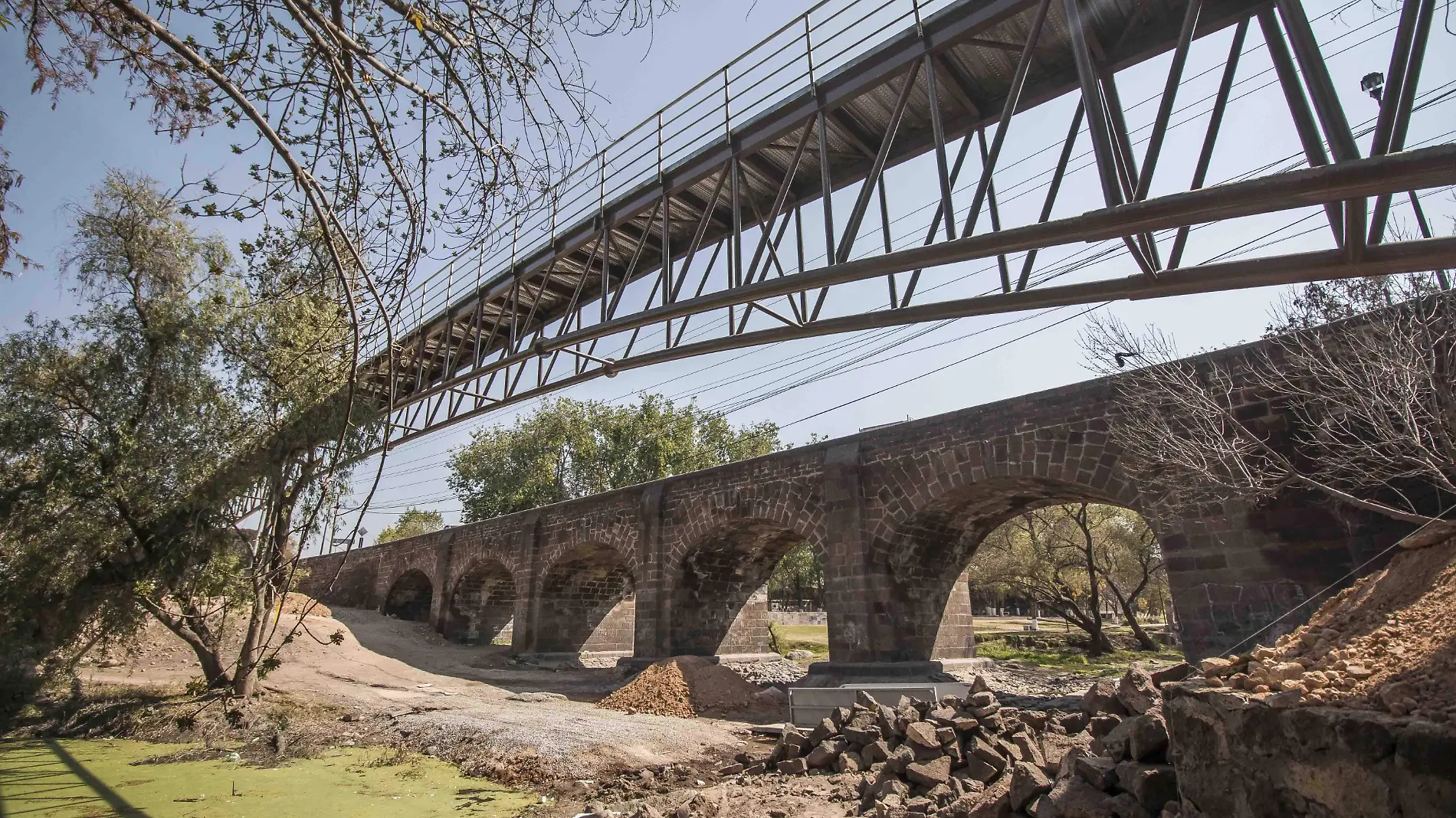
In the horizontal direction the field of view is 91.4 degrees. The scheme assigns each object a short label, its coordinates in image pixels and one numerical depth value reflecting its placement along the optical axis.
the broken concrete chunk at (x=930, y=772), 5.69
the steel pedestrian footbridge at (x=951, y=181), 3.15
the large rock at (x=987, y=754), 5.76
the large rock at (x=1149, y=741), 4.37
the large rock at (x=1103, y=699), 5.73
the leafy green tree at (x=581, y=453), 36.06
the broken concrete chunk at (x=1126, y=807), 4.04
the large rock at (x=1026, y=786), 4.72
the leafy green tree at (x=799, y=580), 37.81
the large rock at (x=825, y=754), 6.67
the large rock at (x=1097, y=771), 4.41
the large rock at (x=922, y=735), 6.12
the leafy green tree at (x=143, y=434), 8.60
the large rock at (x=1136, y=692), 5.48
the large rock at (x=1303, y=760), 2.68
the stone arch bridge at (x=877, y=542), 8.16
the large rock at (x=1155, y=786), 4.00
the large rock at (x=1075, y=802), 4.22
